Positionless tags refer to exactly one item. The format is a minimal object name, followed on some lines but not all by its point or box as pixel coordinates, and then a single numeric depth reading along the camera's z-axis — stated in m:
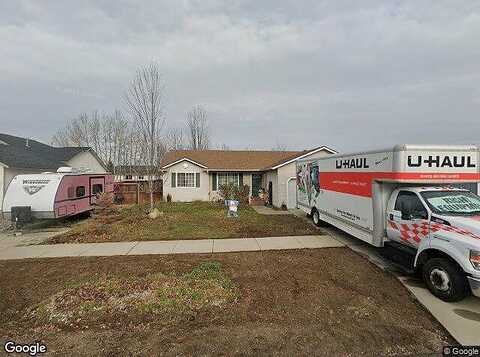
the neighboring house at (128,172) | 19.46
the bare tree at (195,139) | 42.56
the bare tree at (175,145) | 37.76
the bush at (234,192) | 19.58
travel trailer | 11.49
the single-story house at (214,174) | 19.58
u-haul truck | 4.61
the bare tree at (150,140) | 15.29
